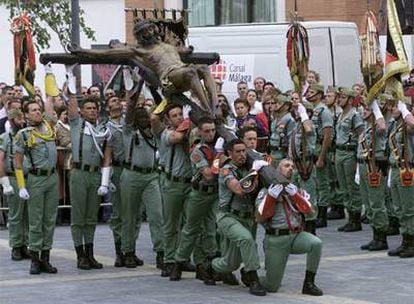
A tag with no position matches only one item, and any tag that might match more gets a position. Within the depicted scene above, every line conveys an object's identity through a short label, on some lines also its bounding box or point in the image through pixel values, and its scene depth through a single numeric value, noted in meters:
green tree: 26.50
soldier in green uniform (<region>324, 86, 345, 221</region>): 17.33
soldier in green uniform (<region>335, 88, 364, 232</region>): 16.59
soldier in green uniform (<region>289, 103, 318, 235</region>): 15.70
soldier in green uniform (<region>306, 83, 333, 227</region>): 17.02
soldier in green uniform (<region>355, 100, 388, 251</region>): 14.69
